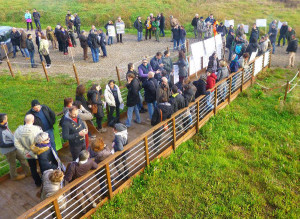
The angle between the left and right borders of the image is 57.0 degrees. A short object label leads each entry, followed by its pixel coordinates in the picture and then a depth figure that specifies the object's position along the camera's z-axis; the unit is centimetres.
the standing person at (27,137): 635
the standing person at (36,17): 2362
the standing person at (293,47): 1556
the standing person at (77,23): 2172
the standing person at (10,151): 665
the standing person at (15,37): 1678
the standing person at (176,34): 1819
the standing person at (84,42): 1572
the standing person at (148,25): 2055
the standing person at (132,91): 903
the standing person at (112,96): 884
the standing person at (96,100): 852
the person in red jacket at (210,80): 973
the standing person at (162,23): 2071
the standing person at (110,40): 2008
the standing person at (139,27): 2031
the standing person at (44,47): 1468
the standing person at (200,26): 2047
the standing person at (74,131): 674
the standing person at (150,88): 916
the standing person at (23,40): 1605
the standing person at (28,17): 2372
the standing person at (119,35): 1972
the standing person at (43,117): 709
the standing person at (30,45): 1507
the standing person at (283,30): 1913
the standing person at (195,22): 2088
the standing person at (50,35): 1870
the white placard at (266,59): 1499
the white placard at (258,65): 1361
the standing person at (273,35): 1841
